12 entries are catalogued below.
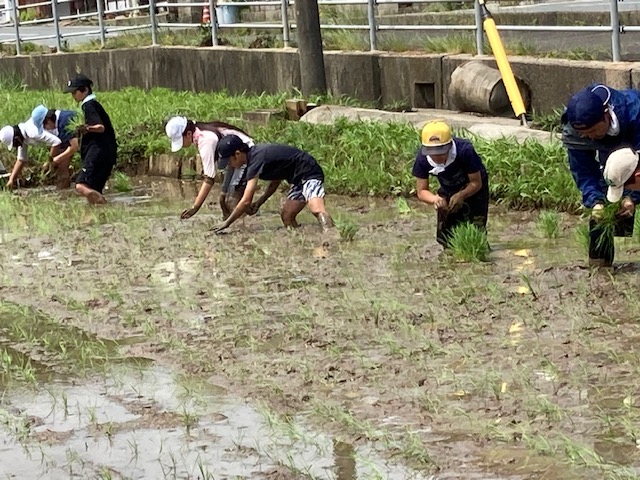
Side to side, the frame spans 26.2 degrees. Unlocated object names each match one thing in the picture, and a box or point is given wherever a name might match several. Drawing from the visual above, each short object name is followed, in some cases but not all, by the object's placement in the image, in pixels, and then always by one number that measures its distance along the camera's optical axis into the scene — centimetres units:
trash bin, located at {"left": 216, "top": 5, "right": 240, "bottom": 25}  1990
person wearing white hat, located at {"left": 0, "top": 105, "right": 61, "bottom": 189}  1434
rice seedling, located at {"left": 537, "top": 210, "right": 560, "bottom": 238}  981
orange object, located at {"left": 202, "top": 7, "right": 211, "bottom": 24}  2327
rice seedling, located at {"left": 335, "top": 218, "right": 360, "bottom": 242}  1059
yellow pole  1235
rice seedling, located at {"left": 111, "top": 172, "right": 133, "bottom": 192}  1477
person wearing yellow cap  922
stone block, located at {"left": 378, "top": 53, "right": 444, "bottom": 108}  1473
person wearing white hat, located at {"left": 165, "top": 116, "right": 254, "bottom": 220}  1141
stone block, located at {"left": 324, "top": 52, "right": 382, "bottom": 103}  1560
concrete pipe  1344
